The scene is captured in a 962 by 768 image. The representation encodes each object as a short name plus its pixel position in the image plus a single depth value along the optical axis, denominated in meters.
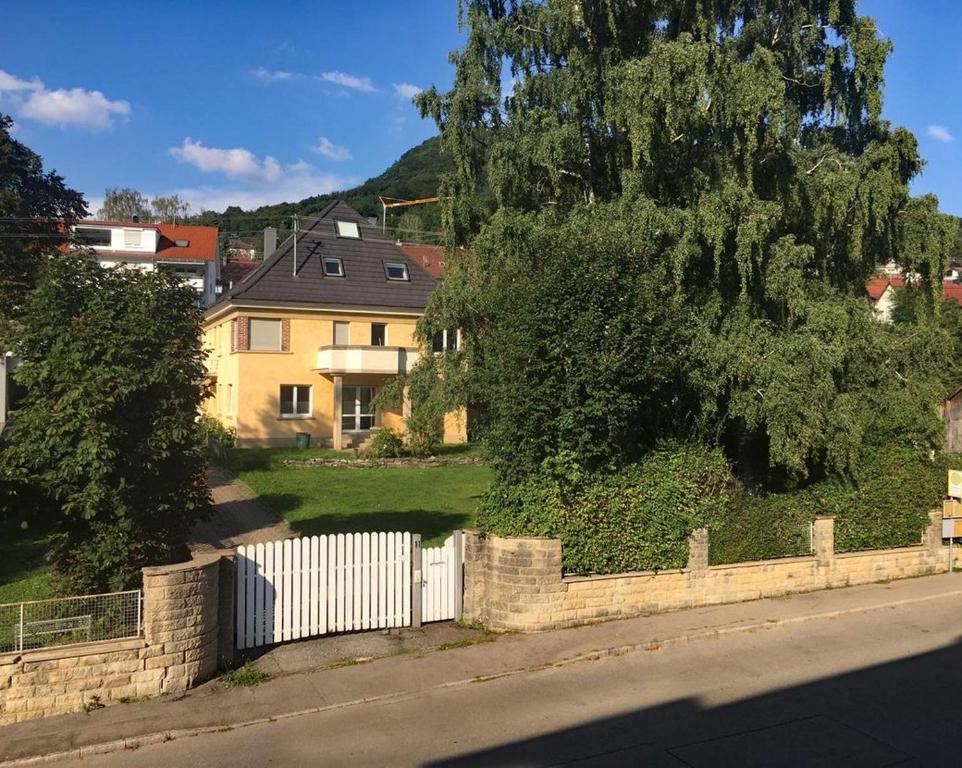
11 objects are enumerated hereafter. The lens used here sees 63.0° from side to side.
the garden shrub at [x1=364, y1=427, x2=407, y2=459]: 26.34
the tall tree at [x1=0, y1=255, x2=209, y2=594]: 8.53
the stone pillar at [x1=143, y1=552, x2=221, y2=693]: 7.96
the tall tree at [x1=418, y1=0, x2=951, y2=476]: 11.08
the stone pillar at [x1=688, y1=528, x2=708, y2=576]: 11.53
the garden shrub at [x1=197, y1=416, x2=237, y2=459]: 26.22
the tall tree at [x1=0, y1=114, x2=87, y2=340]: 21.64
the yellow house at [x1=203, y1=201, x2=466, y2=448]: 30.66
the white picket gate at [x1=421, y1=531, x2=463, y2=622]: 10.30
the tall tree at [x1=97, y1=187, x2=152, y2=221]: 81.62
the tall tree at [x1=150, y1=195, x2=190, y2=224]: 84.45
